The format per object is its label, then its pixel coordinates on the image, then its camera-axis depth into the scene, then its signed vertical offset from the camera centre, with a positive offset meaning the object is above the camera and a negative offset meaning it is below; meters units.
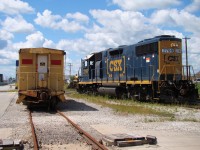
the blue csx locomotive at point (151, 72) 19.56 +0.66
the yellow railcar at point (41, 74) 17.41 +0.46
